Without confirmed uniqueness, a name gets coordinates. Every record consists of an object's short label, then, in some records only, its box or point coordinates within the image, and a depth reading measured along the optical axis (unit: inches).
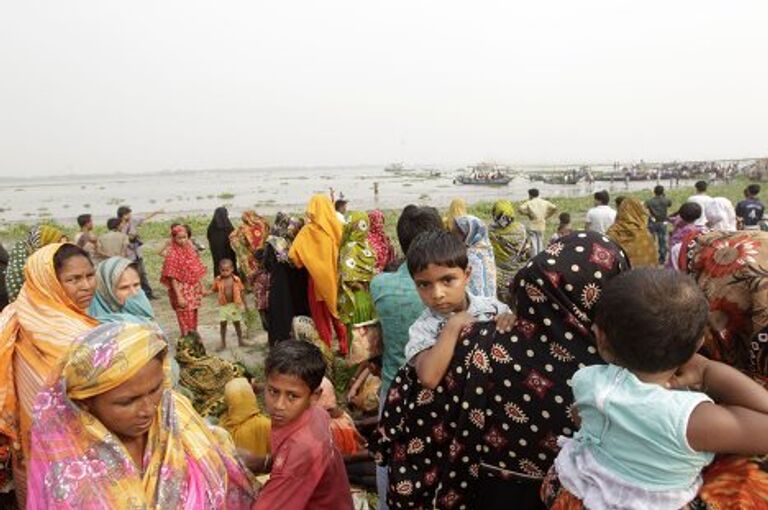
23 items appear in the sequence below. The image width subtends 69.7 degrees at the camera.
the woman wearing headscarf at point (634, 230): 311.7
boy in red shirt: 85.3
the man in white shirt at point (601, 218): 371.6
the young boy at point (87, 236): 335.6
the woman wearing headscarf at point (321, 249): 186.2
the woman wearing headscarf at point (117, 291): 145.5
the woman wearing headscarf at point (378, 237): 210.7
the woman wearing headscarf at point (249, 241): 299.9
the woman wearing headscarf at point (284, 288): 199.2
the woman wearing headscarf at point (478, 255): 133.8
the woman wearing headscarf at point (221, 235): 331.3
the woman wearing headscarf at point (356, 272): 167.0
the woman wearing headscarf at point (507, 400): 62.2
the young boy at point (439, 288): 80.4
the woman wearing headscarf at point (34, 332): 108.1
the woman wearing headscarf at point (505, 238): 243.9
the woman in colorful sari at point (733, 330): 49.0
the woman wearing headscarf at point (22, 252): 161.2
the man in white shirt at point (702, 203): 308.8
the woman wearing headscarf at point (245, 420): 134.3
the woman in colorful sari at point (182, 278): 263.4
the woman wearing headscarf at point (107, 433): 67.3
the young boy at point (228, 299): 270.1
